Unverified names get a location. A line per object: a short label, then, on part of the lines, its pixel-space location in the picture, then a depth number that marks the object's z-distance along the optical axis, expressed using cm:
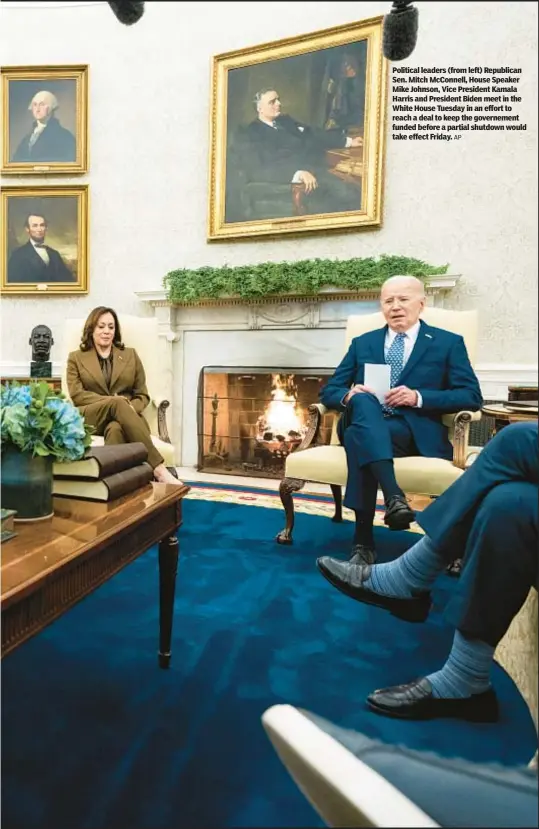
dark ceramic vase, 82
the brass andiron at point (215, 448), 316
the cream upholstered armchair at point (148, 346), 245
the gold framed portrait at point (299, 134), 275
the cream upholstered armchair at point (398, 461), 161
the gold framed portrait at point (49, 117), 263
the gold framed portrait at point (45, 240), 316
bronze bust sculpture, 309
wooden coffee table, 63
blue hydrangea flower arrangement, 80
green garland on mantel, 275
